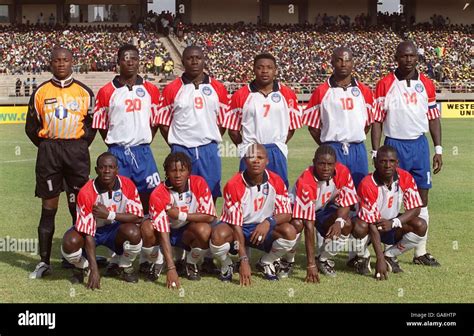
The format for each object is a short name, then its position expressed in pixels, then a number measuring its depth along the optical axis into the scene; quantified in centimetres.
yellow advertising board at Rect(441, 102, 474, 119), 2995
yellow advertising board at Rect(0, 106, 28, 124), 2702
